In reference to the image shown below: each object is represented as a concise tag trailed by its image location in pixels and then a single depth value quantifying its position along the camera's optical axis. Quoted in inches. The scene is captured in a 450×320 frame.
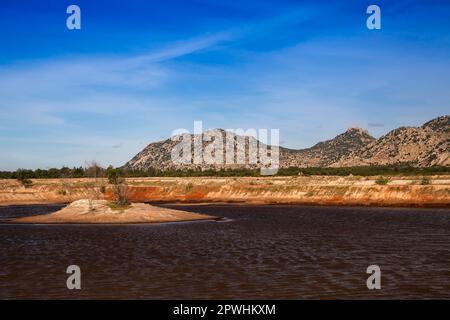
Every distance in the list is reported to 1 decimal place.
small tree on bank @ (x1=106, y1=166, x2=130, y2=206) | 2608.3
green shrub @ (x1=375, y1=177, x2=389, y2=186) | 3937.0
